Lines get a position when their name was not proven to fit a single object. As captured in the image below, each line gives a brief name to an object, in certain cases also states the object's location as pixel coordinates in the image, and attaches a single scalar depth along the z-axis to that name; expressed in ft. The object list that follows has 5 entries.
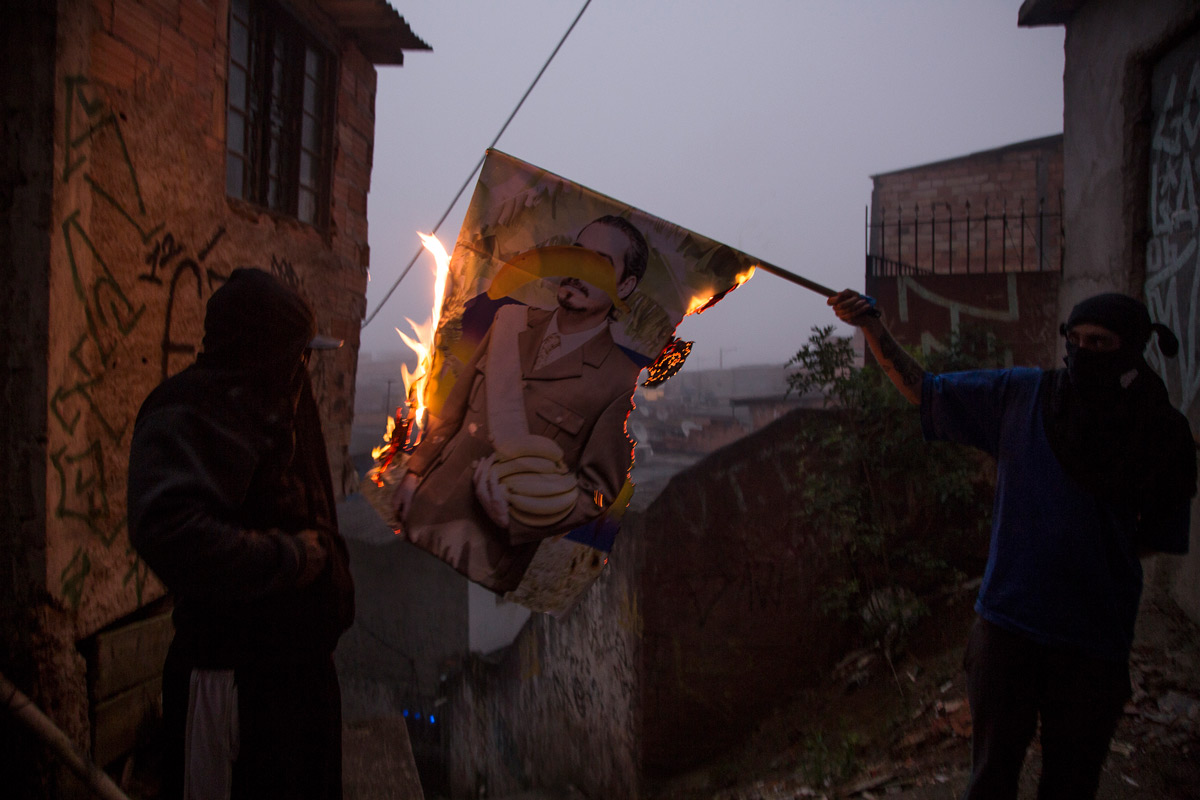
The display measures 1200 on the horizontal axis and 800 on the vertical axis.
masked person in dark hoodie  5.08
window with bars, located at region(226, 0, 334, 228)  11.71
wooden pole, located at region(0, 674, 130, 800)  6.25
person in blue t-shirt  6.43
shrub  18.47
